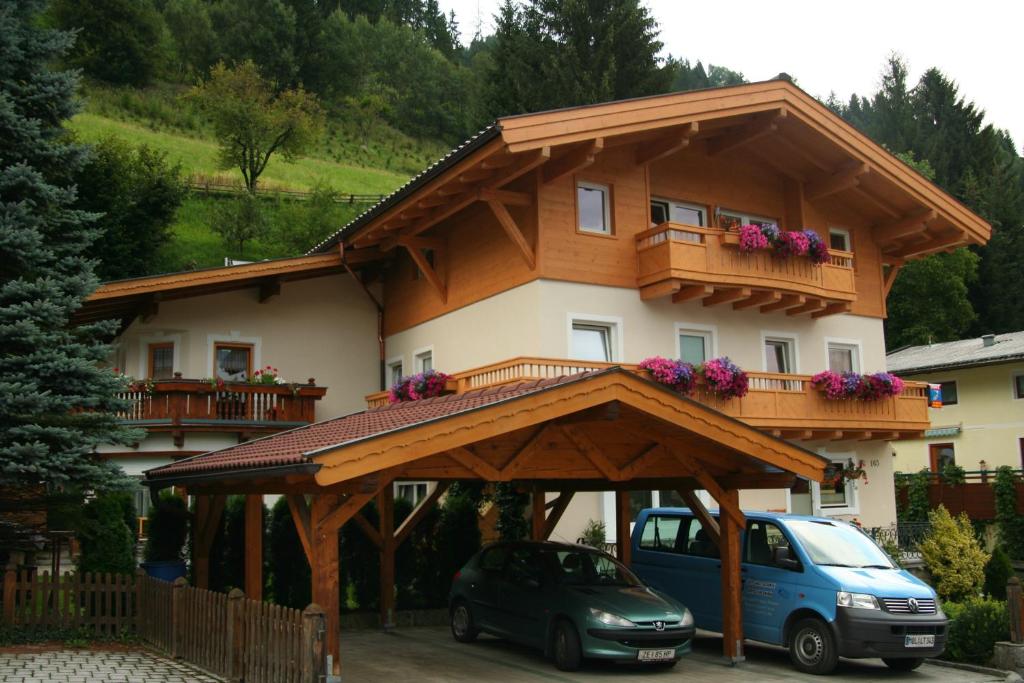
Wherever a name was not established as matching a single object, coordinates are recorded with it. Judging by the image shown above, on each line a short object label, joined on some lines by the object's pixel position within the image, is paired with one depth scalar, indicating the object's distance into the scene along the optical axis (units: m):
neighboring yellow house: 37.12
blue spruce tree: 14.66
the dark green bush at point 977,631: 15.09
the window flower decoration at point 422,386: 21.67
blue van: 13.09
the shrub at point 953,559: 20.84
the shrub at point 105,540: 15.58
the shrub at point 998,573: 18.88
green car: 12.77
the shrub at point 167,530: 17.94
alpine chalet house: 21.34
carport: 10.67
